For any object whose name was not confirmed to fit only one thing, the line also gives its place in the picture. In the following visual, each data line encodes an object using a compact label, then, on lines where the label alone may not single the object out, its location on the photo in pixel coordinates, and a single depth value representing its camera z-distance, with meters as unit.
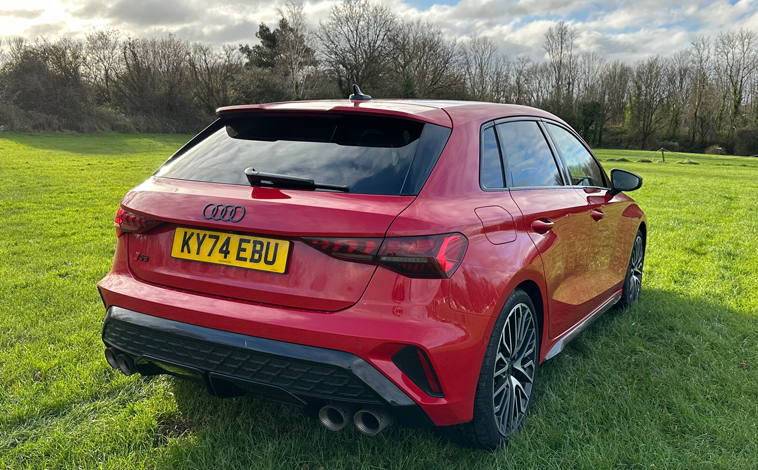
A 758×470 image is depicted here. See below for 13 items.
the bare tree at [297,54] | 45.06
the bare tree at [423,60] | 51.94
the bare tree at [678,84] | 55.42
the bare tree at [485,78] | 58.44
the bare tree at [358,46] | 49.19
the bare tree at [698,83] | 53.78
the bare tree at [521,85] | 57.50
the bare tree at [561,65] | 58.03
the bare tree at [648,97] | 54.19
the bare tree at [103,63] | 43.06
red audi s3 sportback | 2.00
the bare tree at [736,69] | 52.75
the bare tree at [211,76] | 45.75
